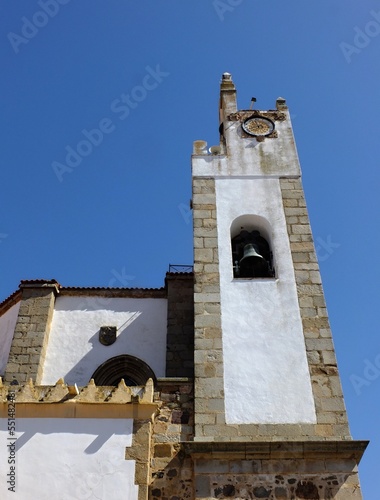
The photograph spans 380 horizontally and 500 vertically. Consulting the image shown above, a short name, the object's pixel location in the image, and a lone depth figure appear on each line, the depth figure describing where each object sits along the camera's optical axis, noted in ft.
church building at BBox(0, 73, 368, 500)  24.26
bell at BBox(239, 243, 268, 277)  33.09
